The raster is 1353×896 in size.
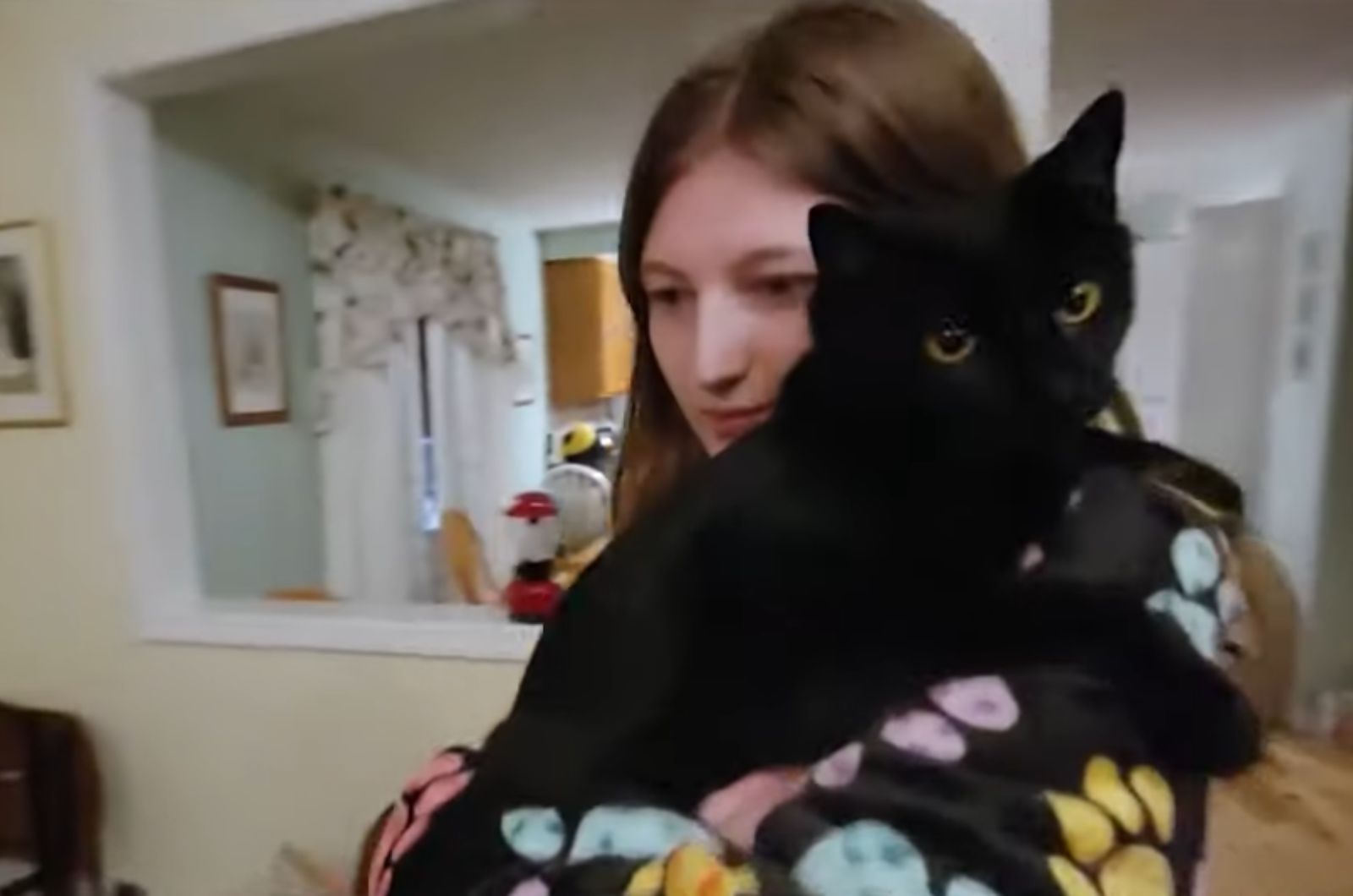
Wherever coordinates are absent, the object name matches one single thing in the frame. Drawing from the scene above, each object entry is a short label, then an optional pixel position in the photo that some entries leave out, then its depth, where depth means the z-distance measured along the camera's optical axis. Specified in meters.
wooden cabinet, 4.23
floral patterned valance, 2.70
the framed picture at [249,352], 2.32
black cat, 0.37
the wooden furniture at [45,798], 1.85
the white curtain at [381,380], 2.71
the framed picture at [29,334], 1.84
